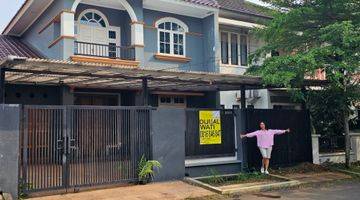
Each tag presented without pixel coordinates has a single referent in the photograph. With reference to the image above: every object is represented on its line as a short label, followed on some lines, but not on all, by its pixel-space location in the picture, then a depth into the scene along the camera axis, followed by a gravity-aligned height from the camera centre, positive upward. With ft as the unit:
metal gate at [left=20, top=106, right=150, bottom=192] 29.37 -2.28
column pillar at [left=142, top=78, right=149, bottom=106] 36.06 +2.09
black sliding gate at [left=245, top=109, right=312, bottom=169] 41.70 -2.62
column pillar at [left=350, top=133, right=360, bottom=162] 52.03 -4.03
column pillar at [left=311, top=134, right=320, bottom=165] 46.84 -4.12
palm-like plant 34.12 -4.53
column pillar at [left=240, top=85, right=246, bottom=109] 42.69 +1.82
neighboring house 59.16 +10.32
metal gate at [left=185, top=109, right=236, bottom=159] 38.34 -2.38
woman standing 40.27 -2.78
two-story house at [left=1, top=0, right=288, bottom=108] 47.57 +10.02
